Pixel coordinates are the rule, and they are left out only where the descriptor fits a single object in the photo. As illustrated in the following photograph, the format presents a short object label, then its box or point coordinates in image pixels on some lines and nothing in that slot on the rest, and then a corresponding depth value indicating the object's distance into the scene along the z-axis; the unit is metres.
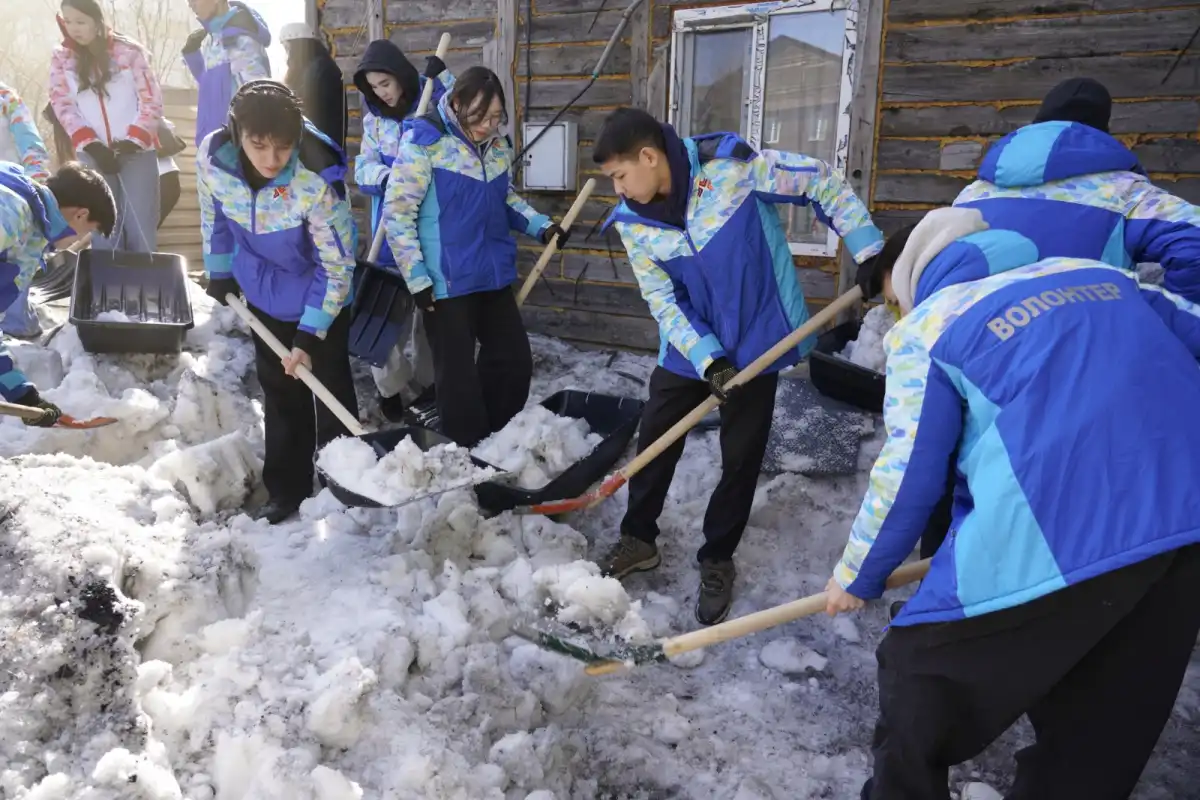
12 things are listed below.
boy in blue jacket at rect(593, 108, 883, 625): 2.67
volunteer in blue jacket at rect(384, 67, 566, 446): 3.51
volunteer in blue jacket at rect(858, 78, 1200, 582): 2.12
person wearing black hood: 3.98
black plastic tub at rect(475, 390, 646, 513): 3.21
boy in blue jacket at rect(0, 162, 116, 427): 2.95
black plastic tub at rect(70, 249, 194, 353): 4.30
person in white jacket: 4.64
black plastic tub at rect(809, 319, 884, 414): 3.91
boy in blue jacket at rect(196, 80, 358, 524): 2.92
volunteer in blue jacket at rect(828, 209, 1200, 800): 1.30
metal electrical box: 5.48
